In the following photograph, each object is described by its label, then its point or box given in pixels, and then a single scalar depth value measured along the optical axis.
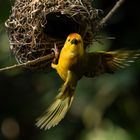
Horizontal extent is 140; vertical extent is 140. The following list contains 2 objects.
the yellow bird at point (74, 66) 4.82
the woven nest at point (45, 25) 5.21
